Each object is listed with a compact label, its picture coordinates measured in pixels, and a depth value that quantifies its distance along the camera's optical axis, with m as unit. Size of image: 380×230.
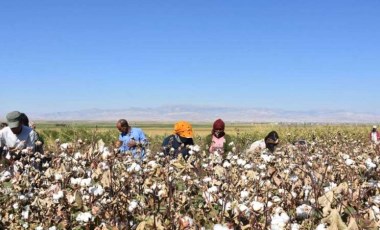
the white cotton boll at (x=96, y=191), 3.25
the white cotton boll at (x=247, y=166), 4.12
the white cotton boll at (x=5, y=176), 4.11
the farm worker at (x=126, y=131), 8.20
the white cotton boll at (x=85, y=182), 3.40
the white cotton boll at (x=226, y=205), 2.94
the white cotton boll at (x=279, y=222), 2.39
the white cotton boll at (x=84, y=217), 3.01
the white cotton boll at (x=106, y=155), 3.94
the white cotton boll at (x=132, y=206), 3.04
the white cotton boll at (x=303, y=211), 2.81
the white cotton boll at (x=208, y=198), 3.54
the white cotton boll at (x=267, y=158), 3.75
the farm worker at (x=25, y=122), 7.36
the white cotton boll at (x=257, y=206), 2.71
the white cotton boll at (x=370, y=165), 3.45
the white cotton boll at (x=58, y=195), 3.20
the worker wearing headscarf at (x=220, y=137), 8.90
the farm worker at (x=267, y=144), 7.58
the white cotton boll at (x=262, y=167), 3.85
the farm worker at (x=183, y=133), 8.63
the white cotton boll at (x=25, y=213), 3.56
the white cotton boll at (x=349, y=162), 3.74
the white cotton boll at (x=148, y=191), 3.38
